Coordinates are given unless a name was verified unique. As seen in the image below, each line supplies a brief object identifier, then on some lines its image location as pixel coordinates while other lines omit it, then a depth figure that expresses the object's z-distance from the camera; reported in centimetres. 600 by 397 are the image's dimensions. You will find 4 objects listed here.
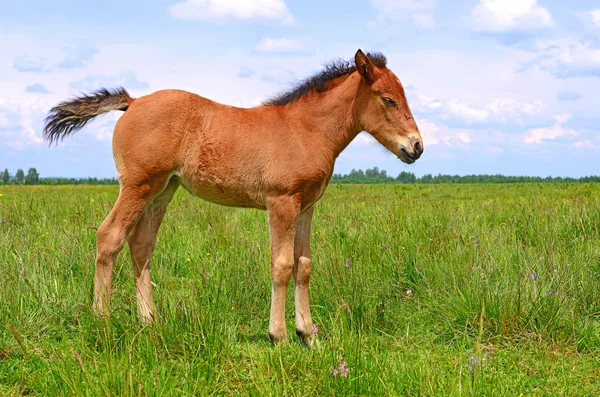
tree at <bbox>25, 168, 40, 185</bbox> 8303
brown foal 483
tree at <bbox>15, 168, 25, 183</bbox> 11486
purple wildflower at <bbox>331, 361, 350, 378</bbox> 339
